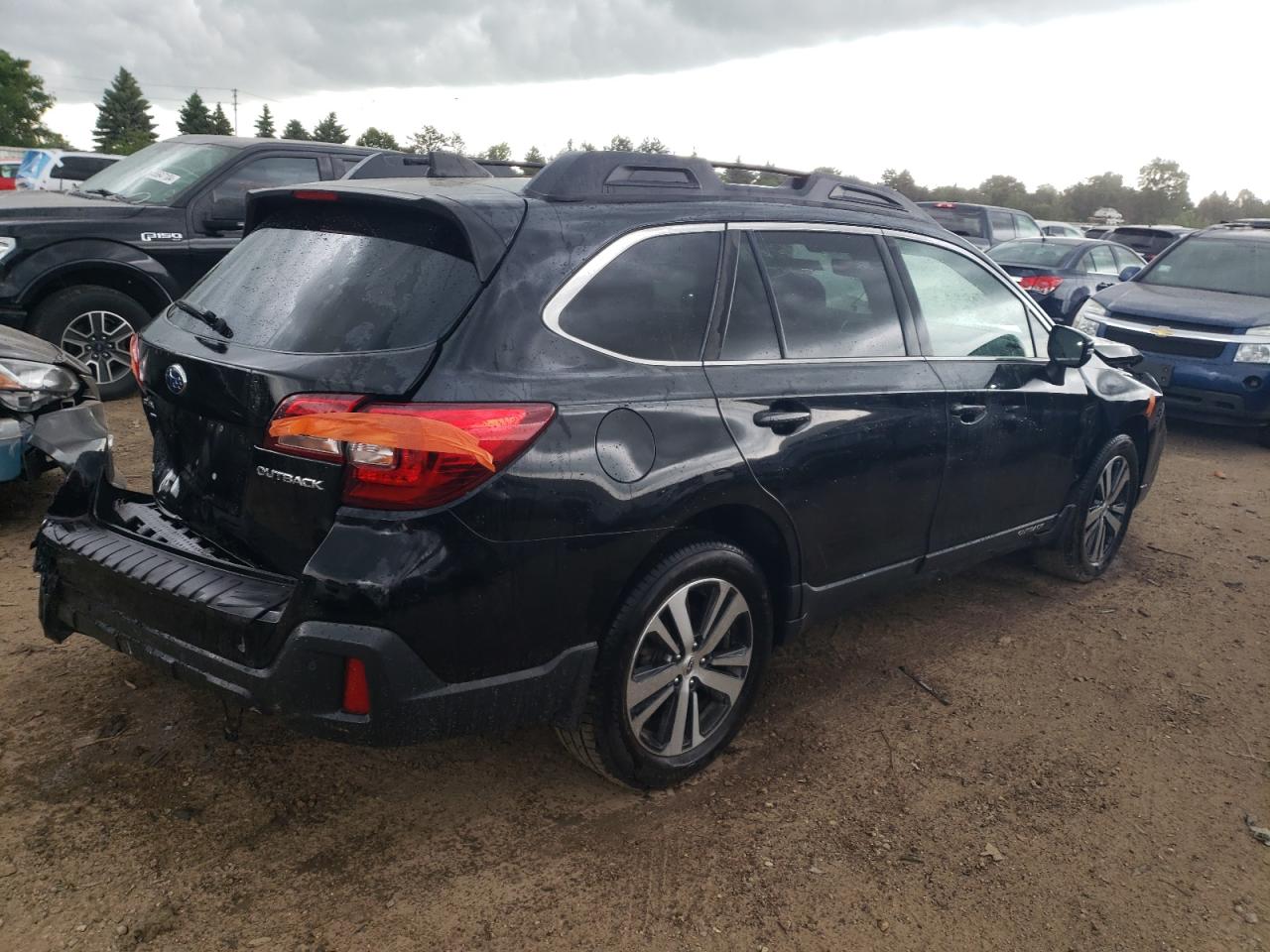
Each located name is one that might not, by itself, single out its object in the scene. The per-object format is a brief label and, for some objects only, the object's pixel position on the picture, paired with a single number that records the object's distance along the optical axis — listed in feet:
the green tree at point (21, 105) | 260.42
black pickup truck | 22.80
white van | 49.28
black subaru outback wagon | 8.18
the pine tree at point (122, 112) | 281.43
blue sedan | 41.04
